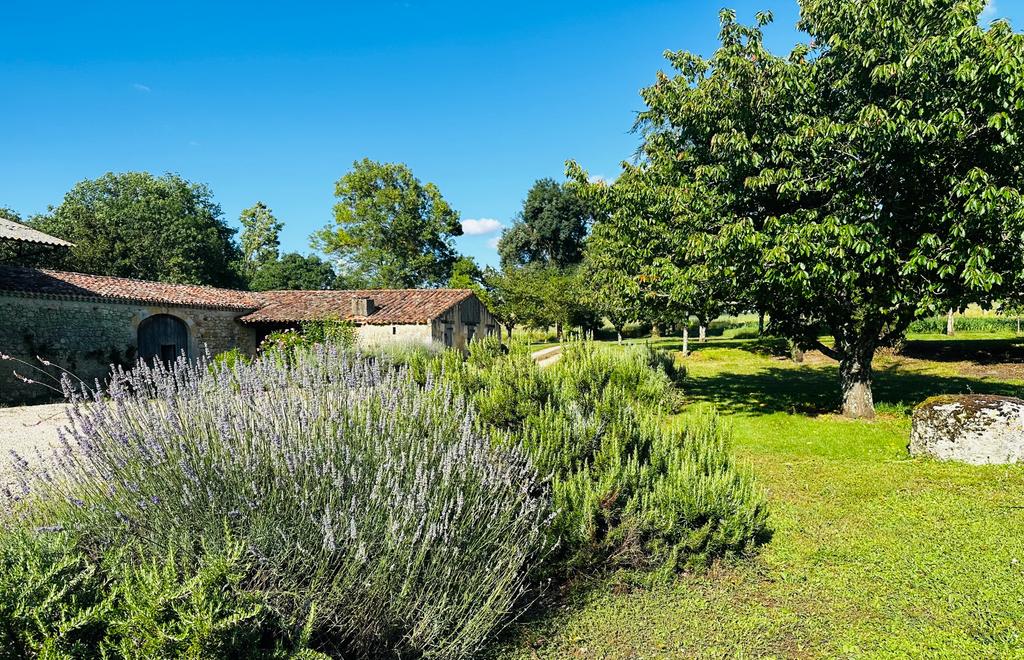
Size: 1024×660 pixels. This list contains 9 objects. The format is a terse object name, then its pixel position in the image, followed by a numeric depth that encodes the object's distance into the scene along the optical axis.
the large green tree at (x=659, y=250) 9.94
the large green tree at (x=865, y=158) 7.55
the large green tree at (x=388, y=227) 44.06
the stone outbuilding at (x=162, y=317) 15.82
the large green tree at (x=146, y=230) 34.94
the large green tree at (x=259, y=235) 57.03
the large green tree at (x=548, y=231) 52.59
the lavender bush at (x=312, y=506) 2.72
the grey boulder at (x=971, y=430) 7.50
